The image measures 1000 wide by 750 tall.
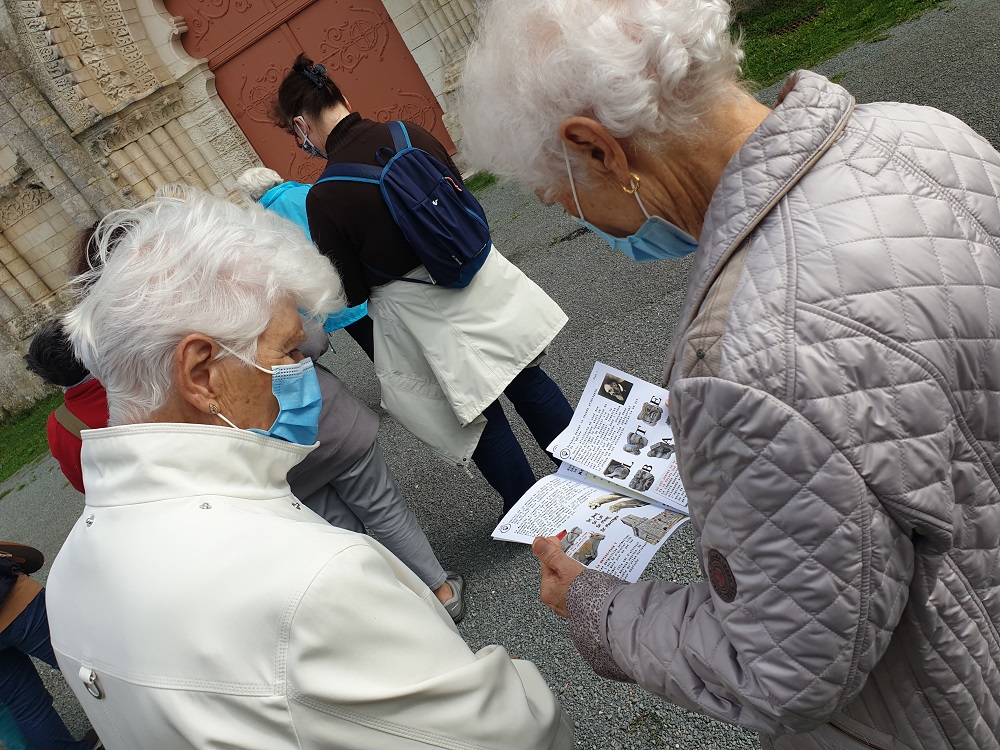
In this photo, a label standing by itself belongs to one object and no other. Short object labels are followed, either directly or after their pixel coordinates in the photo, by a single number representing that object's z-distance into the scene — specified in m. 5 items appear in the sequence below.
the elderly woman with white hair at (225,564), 1.05
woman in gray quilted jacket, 0.79
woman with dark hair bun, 2.32
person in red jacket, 2.05
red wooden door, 9.21
